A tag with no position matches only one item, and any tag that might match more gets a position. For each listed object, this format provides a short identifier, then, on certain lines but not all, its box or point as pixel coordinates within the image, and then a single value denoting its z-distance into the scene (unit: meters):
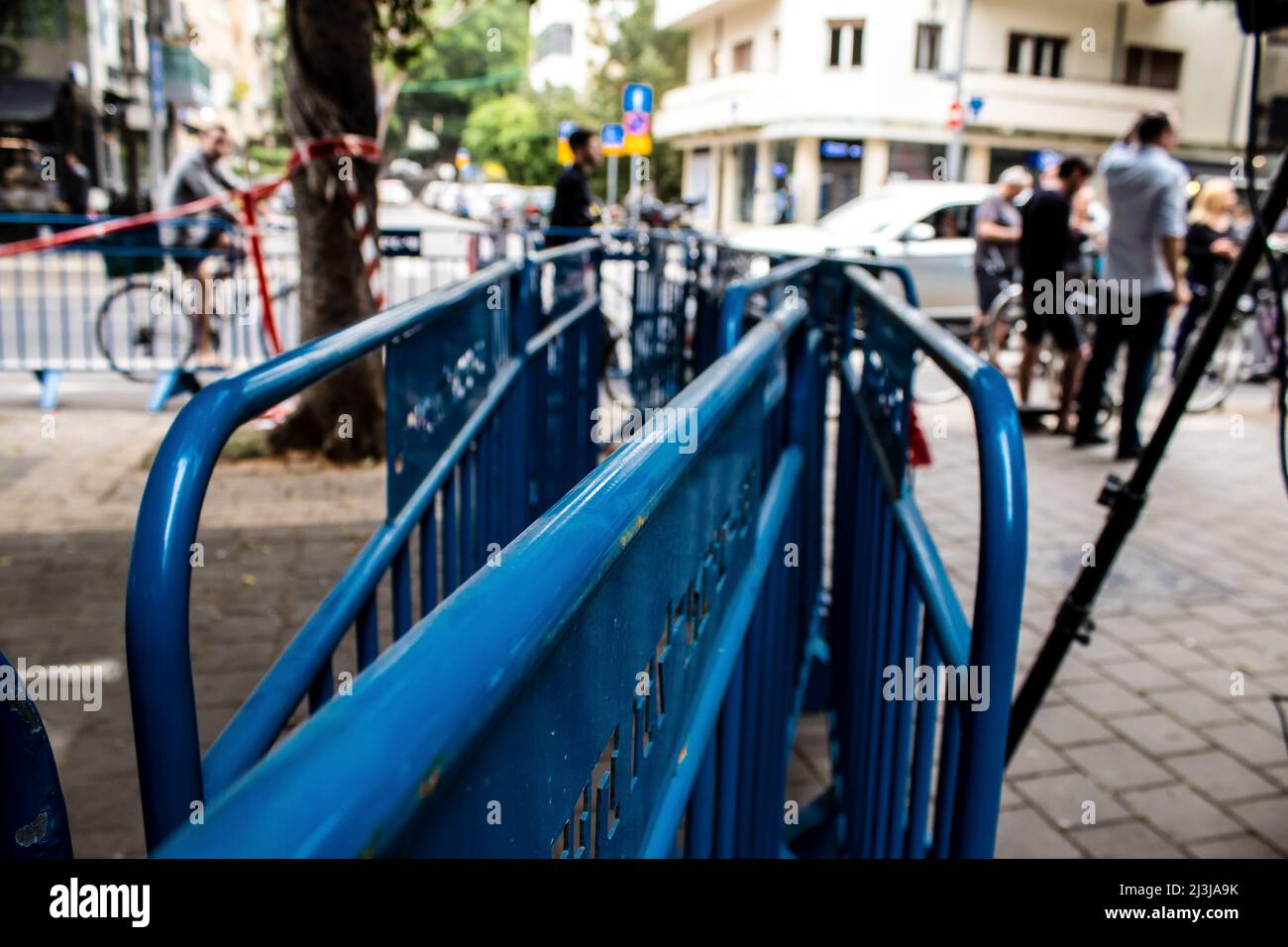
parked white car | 12.45
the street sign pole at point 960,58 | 19.55
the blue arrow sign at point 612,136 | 16.42
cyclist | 9.30
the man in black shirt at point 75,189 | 24.23
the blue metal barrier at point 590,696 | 0.58
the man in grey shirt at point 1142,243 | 7.43
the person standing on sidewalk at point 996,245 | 9.96
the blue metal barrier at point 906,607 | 1.67
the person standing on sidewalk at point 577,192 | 9.32
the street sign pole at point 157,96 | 20.85
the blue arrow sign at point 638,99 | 12.47
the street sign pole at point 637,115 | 12.42
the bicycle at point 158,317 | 9.21
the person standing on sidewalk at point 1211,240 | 9.77
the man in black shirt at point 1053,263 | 8.34
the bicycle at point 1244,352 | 9.50
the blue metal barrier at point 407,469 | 1.35
